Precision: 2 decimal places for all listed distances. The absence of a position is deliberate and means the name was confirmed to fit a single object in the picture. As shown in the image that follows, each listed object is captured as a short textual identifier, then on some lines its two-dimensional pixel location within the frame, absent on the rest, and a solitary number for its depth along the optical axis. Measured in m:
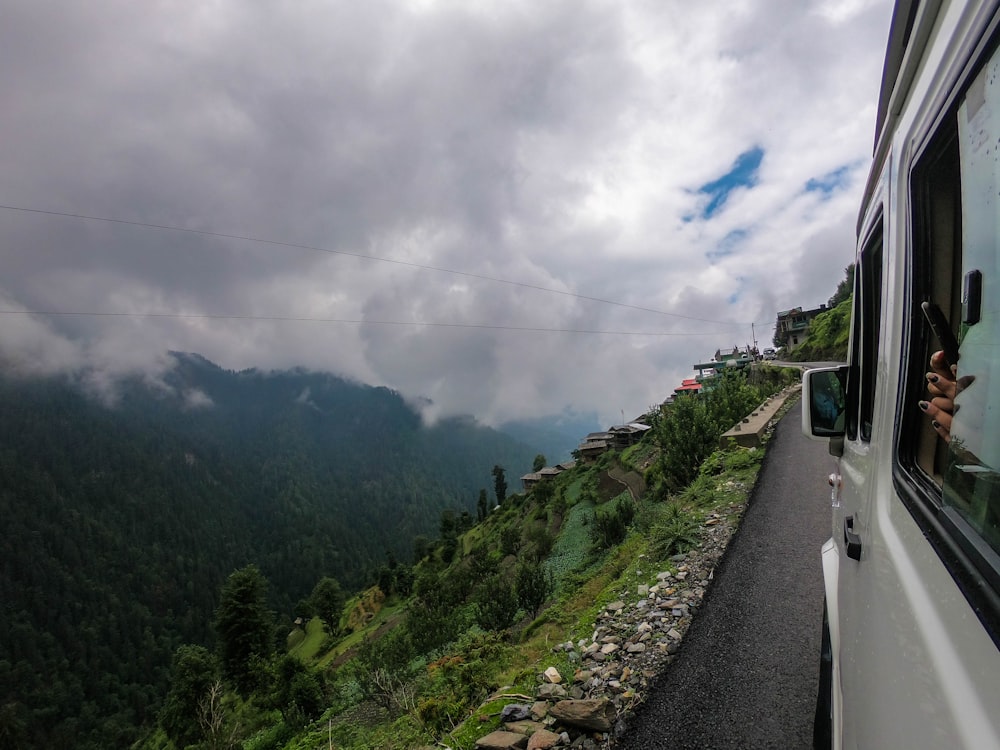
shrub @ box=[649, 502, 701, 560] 6.36
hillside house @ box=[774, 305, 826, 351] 57.31
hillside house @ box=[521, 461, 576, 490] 66.94
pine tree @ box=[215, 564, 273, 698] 35.41
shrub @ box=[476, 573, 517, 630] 12.34
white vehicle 0.80
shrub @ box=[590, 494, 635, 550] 12.59
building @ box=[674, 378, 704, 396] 41.19
